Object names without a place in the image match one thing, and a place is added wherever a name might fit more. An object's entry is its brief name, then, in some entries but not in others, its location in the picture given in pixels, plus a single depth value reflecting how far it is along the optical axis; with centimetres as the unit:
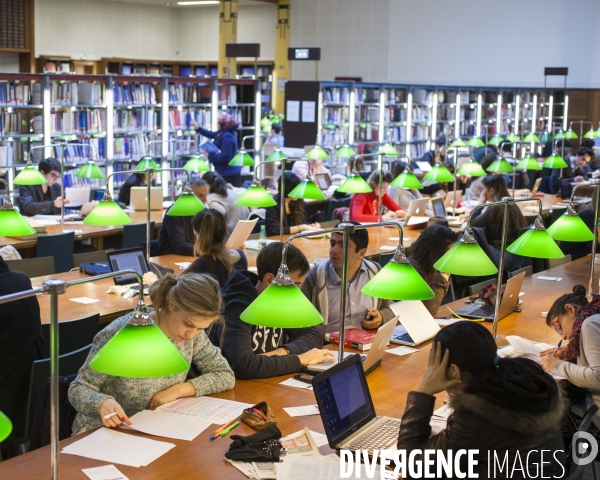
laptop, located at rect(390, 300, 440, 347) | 406
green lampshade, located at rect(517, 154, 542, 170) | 981
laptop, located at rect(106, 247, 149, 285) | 496
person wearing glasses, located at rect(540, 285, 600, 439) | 337
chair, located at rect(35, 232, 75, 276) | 608
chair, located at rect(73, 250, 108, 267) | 554
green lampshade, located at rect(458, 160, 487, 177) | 877
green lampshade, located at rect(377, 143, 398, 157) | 1087
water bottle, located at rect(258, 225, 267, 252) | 640
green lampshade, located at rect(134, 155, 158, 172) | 808
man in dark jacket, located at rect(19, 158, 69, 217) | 764
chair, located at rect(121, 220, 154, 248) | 669
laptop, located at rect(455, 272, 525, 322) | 462
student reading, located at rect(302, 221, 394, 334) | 432
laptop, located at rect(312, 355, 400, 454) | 266
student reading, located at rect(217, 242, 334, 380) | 342
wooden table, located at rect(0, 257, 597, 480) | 250
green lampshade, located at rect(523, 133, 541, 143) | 1359
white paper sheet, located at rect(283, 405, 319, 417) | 303
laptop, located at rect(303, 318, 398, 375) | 350
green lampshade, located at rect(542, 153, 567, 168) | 1011
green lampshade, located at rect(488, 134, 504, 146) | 1292
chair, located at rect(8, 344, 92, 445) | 331
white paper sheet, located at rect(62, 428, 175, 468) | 258
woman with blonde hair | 282
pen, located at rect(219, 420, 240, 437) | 279
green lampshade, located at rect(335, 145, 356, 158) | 1052
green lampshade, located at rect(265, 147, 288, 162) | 1079
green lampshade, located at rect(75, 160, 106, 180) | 755
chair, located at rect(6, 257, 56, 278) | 520
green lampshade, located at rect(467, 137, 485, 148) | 1151
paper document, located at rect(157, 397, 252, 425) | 296
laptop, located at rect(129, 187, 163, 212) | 783
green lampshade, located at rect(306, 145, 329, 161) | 1024
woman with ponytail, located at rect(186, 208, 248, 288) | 464
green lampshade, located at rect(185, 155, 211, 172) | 877
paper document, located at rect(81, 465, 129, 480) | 245
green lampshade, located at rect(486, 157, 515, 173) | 908
